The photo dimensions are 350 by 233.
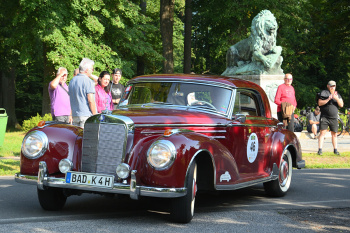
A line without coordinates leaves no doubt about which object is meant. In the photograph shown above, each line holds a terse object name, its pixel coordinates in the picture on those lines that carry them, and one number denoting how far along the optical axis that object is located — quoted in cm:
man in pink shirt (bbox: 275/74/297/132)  1452
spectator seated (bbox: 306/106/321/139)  2238
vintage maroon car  643
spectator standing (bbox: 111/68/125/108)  1125
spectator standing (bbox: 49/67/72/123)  1083
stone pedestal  1772
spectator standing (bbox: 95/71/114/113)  1038
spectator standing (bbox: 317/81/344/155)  1535
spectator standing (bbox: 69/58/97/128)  949
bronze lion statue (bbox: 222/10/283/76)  1772
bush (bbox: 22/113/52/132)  2608
